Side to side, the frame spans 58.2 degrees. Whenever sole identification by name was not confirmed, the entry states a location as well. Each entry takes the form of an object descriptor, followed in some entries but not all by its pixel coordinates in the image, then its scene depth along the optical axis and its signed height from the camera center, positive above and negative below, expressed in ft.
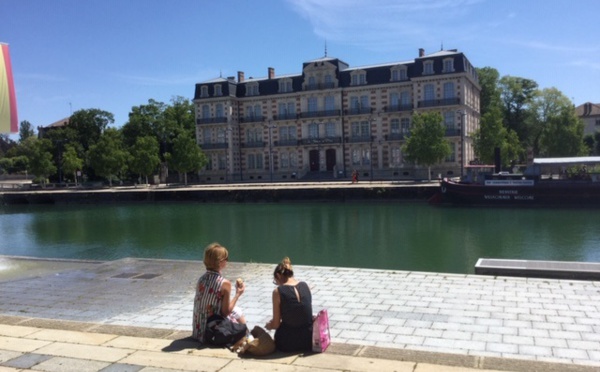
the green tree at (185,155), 185.98 +4.35
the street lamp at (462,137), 158.49 +6.49
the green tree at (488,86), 206.72 +28.10
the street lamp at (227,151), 196.44 +5.68
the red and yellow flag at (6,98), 28.81 +4.08
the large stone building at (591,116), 286.58 +20.91
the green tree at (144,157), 192.13 +4.29
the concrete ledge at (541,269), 31.96 -6.87
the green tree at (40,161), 211.20 +4.38
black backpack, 18.91 -5.83
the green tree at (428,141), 149.59 +5.36
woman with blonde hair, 19.36 -4.56
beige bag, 17.92 -6.01
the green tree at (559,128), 174.09 +9.17
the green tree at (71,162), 209.15 +3.60
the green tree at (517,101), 206.69 +21.78
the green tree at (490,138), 155.02 +6.00
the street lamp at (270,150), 191.11 +5.41
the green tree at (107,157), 197.98 +4.81
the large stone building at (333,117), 164.86 +15.72
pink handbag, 18.05 -5.69
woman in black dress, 18.26 -5.22
